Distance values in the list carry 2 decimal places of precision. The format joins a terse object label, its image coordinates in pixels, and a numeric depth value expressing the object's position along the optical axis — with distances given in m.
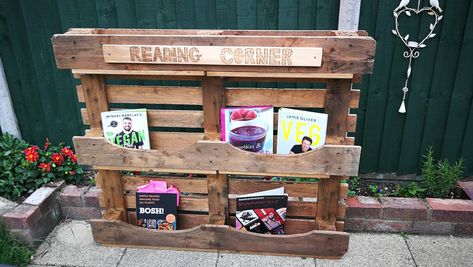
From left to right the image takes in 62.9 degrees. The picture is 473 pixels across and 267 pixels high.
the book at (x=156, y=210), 2.93
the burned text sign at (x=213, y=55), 2.27
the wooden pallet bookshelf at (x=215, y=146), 2.35
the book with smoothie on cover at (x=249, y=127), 2.58
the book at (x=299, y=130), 2.54
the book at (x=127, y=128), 2.70
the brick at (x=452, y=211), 3.05
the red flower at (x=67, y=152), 3.55
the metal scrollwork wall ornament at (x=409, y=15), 3.07
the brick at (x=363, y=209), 3.11
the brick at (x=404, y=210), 3.08
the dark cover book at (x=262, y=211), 2.84
